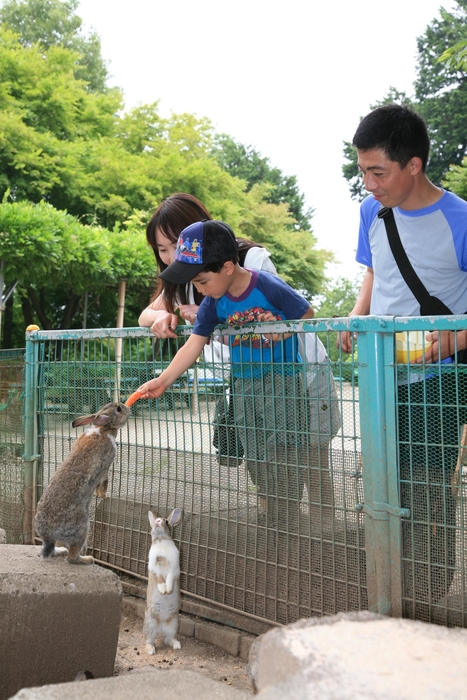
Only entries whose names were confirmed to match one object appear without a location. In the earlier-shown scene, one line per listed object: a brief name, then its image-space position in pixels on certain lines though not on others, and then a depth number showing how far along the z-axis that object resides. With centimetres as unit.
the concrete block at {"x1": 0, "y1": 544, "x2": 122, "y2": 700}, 321
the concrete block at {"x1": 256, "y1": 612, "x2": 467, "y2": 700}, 147
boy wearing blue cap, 362
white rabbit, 395
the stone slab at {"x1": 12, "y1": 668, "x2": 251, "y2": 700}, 212
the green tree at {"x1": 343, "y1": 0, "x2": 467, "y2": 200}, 3036
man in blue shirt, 296
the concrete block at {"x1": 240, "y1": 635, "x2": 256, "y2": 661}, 382
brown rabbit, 364
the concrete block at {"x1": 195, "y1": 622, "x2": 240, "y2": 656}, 391
